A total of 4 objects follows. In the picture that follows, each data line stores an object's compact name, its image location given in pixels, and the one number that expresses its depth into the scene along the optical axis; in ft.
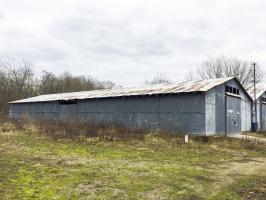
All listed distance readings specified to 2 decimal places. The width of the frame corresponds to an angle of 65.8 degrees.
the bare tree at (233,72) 117.65
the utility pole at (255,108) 68.96
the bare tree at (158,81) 154.95
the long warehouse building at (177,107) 45.35
